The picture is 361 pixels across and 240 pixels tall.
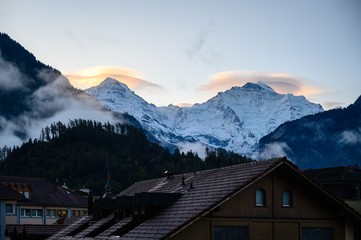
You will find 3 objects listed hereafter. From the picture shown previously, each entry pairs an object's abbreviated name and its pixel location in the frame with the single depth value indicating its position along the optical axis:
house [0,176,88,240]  102.69
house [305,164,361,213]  75.88
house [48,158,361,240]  32.56
